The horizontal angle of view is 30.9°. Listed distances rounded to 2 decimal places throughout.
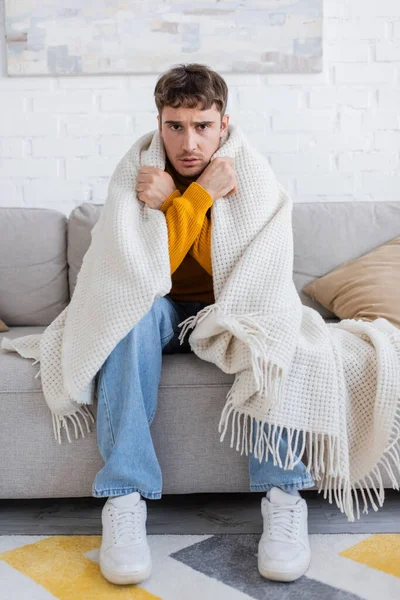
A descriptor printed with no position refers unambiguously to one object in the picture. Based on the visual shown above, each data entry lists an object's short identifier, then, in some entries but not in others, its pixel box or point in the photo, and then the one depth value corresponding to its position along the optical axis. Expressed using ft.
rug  4.19
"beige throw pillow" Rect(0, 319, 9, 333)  6.78
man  4.48
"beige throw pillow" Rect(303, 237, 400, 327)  6.23
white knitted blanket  4.70
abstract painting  7.95
